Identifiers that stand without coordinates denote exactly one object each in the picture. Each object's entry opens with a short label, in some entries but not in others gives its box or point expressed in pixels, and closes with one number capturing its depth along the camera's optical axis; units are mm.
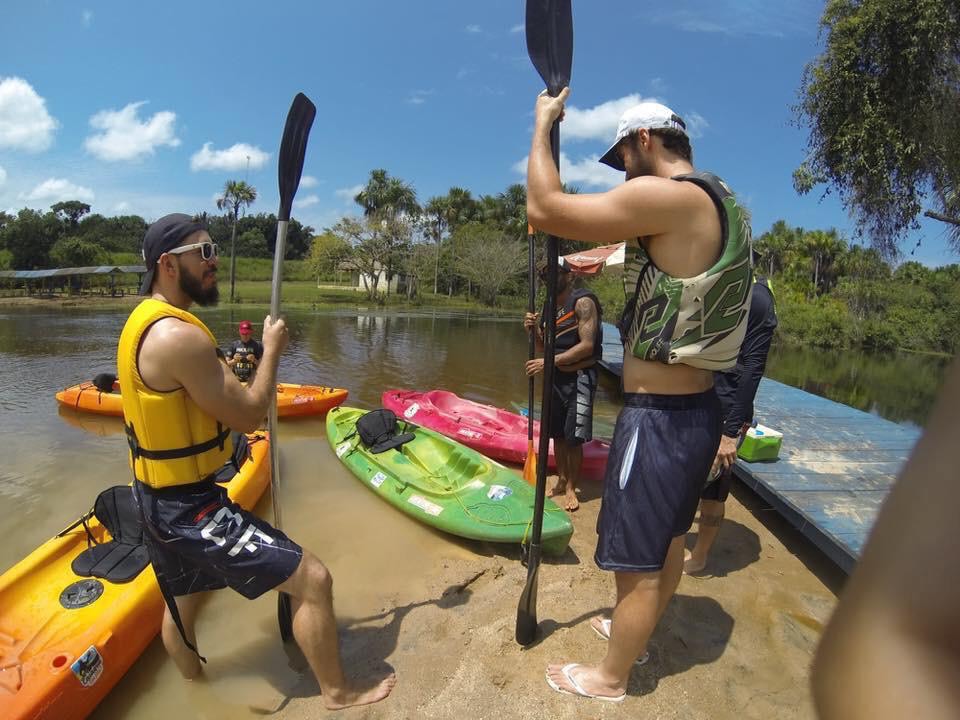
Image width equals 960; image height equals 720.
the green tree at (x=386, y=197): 49000
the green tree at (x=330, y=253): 42656
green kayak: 4621
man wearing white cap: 2131
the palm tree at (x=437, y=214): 50469
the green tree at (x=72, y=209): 64481
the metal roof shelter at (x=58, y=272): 37250
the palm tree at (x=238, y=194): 44031
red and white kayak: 6703
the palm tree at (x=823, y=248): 40656
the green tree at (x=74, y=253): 44719
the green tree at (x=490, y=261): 42125
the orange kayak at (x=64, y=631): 2863
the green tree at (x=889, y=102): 9398
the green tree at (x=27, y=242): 46156
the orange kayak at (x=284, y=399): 8945
